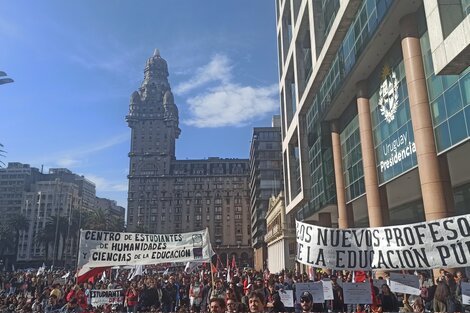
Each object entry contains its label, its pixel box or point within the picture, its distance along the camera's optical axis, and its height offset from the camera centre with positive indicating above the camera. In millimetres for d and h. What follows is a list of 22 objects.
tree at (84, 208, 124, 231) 107688 +14639
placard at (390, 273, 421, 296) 11531 -275
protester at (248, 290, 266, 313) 6431 -392
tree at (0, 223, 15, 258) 125438 +11762
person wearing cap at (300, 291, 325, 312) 6746 -420
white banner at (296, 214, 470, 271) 8539 +562
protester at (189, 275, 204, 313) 19155 -807
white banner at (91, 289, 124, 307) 18406 -780
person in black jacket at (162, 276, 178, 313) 19083 -829
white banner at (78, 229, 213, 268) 17125 +1186
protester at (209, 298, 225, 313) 5629 -365
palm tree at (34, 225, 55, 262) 116562 +11346
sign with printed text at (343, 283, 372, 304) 11367 -501
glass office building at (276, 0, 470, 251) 17844 +8866
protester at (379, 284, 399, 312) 11703 -729
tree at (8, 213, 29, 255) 119812 +15364
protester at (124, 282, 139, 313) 18453 -885
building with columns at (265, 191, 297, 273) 64625 +5701
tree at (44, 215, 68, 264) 116312 +13836
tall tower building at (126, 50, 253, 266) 156000 +30969
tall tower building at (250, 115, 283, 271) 107188 +25232
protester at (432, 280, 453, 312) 12023 -649
